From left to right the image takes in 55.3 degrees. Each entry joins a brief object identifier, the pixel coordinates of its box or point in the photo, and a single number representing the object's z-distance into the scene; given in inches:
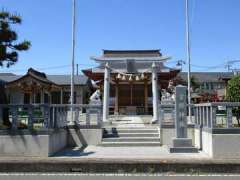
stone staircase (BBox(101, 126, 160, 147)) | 373.3
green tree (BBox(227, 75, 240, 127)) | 401.7
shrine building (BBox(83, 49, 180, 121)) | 564.0
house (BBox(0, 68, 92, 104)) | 739.2
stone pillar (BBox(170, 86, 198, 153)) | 333.0
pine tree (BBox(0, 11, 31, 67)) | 304.4
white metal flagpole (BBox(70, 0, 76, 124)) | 495.3
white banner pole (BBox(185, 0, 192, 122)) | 520.1
